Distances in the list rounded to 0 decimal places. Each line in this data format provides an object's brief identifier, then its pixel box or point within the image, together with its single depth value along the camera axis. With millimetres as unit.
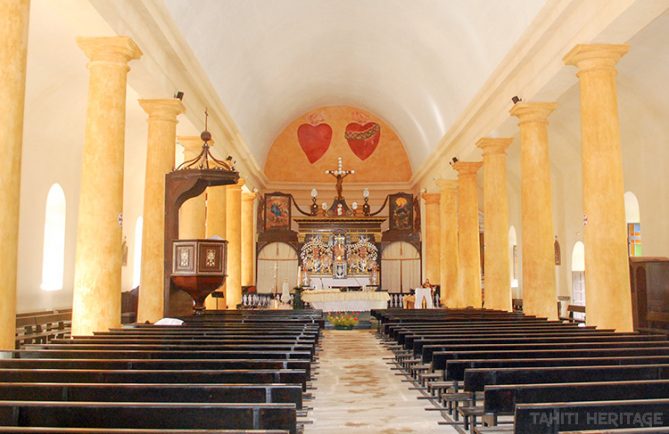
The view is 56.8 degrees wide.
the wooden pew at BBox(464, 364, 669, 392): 4930
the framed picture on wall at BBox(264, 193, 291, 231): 29469
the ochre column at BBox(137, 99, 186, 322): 11781
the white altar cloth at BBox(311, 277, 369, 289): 26234
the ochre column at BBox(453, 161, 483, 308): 19391
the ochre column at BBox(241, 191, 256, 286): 26859
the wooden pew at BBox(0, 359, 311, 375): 5172
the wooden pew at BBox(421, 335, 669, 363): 6836
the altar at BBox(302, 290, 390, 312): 20047
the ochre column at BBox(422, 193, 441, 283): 26266
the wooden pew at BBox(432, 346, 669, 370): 6223
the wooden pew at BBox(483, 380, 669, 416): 4215
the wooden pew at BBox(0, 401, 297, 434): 3379
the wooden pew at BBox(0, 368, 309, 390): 4574
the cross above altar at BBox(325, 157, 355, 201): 28891
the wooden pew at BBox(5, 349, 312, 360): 5836
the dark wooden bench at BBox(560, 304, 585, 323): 16984
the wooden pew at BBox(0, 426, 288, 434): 2834
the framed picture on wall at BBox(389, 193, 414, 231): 29641
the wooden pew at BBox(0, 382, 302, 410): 4027
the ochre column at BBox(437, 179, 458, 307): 22547
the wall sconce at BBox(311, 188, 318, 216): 29203
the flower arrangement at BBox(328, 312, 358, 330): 18797
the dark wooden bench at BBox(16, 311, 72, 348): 10622
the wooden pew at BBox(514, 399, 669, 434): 3469
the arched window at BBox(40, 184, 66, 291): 16188
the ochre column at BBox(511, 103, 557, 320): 13008
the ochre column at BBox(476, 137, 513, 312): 16156
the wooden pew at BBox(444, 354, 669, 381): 5637
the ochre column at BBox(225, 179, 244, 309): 21859
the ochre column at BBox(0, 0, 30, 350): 5984
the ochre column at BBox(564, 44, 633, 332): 9820
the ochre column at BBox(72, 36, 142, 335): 9070
